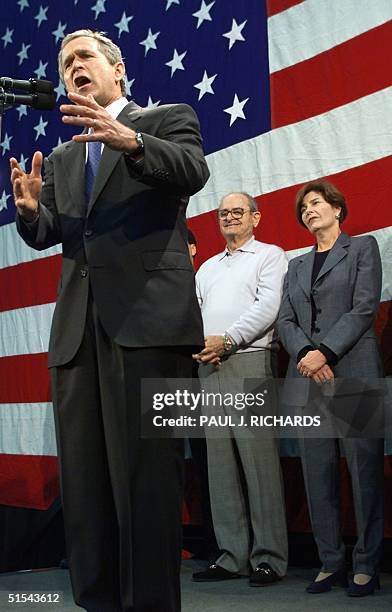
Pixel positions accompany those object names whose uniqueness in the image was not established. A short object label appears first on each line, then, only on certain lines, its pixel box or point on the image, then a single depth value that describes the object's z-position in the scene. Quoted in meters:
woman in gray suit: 2.56
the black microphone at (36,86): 1.74
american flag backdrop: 3.13
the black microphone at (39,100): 1.72
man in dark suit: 1.37
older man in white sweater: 2.83
